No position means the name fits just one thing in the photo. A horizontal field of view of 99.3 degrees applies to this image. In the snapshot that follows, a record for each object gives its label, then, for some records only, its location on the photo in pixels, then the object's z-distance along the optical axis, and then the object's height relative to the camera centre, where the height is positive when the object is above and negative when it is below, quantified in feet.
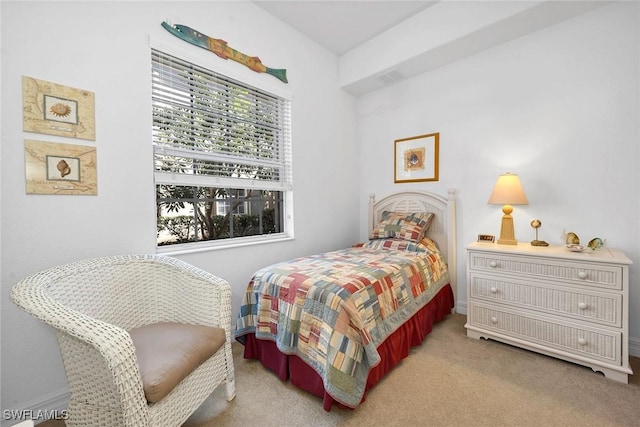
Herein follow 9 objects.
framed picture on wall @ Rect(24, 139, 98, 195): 4.75 +0.79
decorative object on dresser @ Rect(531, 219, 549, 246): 7.23 -0.99
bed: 4.82 -2.30
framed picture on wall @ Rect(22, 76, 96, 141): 4.71 +1.86
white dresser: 5.58 -2.27
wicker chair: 3.30 -1.76
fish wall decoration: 6.57 +4.33
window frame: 6.55 +3.69
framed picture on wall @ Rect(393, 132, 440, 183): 9.84 +1.79
